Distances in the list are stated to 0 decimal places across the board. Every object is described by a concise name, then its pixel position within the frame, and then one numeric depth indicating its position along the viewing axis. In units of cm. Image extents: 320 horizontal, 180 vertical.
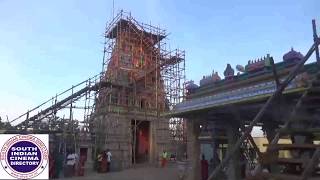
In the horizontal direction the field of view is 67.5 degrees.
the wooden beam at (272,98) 608
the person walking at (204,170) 1244
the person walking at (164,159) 1962
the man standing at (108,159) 1709
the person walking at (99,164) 1676
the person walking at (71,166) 1573
